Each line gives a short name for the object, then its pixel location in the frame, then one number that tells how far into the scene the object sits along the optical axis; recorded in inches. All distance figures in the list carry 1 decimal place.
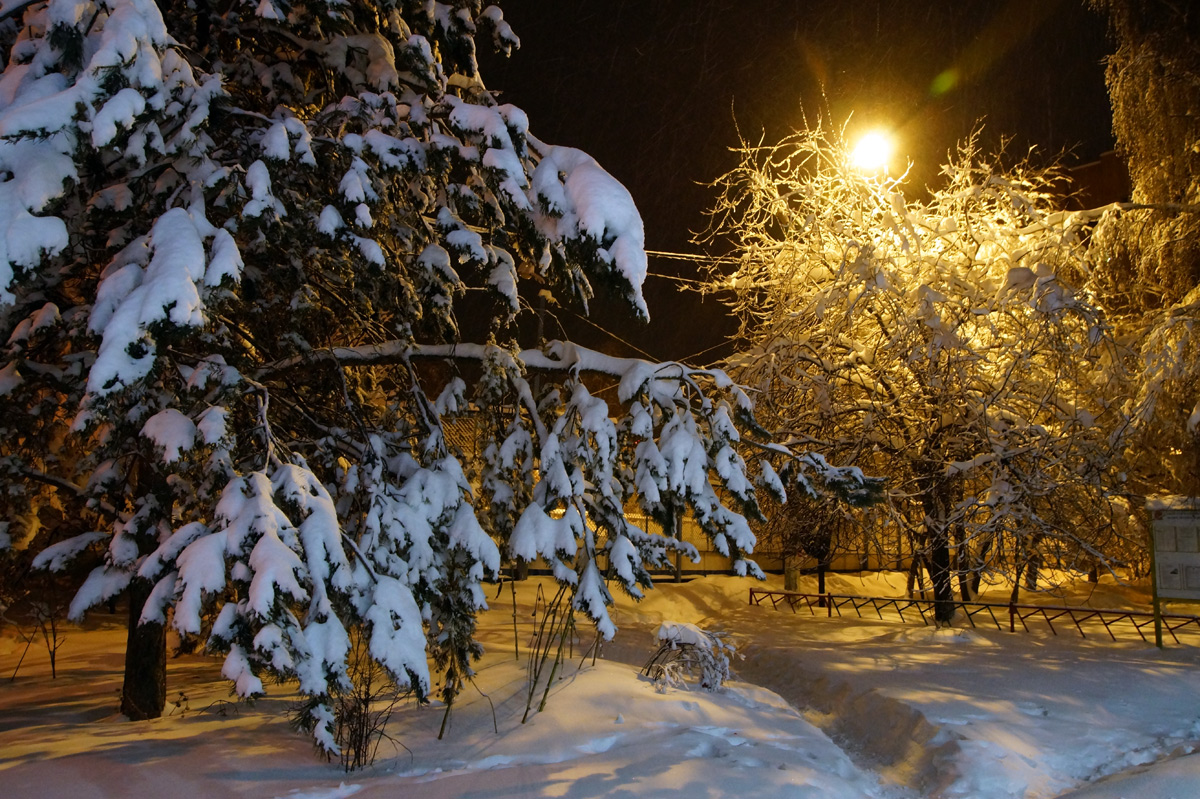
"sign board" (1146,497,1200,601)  390.9
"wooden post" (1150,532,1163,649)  396.4
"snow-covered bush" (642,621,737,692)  328.8
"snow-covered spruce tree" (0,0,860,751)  175.8
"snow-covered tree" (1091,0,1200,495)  402.6
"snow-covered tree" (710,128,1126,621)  432.1
